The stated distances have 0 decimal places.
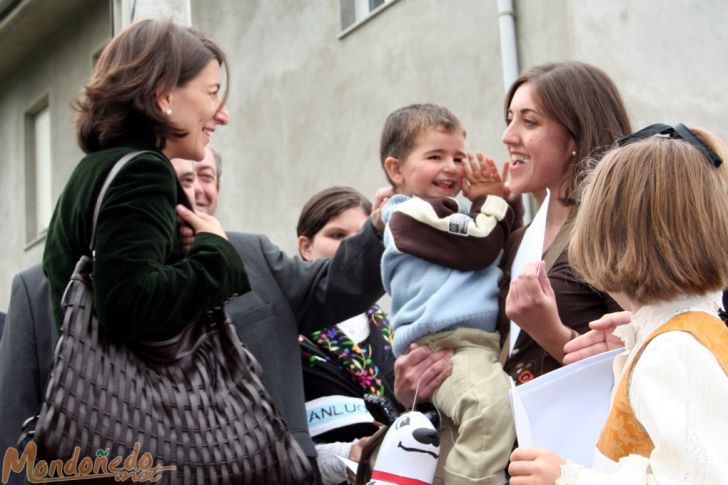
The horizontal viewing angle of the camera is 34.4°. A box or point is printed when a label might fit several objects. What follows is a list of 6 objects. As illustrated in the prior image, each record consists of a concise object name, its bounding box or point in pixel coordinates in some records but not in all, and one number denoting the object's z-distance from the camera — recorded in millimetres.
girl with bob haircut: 1941
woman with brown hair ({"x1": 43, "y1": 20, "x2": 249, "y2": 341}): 2709
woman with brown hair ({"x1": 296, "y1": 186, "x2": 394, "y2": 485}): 3753
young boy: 2924
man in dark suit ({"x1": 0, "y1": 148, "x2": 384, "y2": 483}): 3107
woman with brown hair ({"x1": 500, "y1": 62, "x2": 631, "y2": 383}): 3053
